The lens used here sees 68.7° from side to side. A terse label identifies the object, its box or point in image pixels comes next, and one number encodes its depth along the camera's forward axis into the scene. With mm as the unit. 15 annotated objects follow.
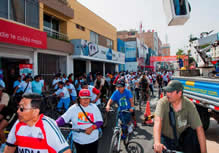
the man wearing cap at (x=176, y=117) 2195
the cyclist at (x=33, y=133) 1708
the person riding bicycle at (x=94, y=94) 5383
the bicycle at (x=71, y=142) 2902
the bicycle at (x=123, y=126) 3927
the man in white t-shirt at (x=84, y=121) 2744
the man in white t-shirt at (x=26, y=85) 7344
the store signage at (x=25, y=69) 8969
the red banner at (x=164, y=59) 30141
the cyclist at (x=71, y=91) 7213
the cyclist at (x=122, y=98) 4359
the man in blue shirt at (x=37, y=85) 7629
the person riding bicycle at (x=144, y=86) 9367
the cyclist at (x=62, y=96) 6469
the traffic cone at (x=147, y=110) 6523
